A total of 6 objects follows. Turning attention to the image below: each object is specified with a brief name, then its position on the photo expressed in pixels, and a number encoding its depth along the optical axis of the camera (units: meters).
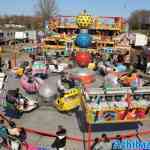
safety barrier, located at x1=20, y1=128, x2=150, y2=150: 5.82
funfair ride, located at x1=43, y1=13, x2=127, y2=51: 17.92
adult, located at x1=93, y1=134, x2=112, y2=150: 5.39
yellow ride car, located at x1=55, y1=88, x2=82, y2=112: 7.82
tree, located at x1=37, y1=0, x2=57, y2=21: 37.74
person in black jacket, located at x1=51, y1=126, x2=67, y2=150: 5.50
